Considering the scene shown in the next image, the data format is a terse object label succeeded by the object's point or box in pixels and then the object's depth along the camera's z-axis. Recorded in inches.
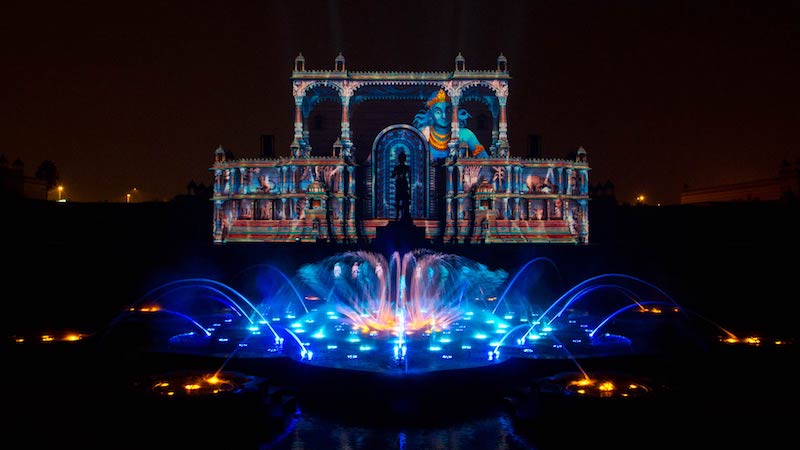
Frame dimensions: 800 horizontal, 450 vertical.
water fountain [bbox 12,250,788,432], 490.6
